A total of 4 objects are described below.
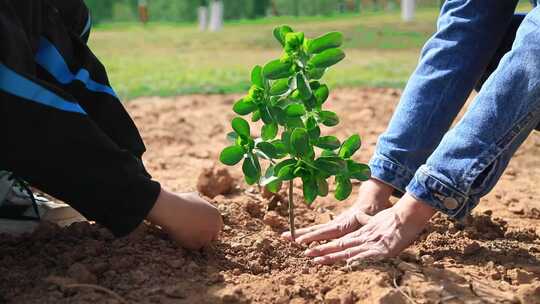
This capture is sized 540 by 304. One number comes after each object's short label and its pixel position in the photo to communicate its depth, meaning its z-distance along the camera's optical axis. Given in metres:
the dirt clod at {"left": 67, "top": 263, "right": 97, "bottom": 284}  1.95
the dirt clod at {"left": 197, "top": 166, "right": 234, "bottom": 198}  3.07
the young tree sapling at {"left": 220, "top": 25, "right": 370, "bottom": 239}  2.08
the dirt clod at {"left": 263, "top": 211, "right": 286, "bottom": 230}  2.63
